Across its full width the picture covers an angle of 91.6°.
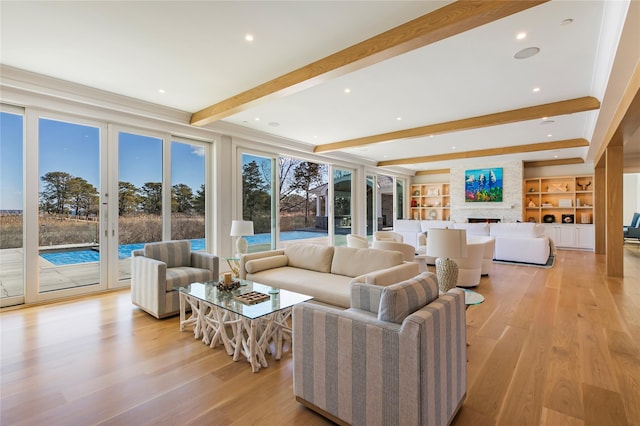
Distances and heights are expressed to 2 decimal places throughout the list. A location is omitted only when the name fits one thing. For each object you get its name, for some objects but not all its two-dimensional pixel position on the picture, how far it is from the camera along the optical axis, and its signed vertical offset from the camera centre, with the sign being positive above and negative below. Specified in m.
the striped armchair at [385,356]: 1.49 -0.77
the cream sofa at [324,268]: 3.13 -0.68
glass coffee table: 2.51 -0.95
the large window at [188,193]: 5.44 +0.34
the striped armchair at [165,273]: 3.48 -0.74
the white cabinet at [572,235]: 9.01 -0.72
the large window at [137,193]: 4.79 +0.30
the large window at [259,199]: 6.42 +0.27
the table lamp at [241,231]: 4.62 -0.29
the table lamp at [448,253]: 2.92 -0.40
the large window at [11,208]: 3.86 +0.06
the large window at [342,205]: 8.88 +0.19
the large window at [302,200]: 7.32 +0.30
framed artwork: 10.13 +0.86
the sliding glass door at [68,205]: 4.18 +0.10
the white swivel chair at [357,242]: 5.45 -0.54
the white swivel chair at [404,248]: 4.30 -0.52
